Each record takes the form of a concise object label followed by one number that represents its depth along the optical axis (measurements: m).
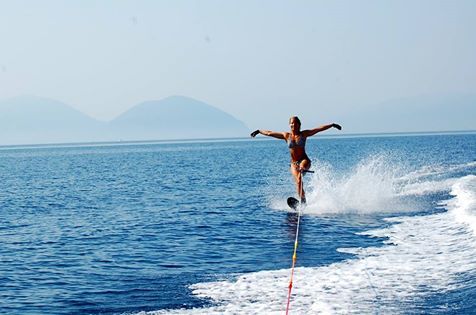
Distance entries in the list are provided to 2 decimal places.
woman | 20.92
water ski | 23.38
